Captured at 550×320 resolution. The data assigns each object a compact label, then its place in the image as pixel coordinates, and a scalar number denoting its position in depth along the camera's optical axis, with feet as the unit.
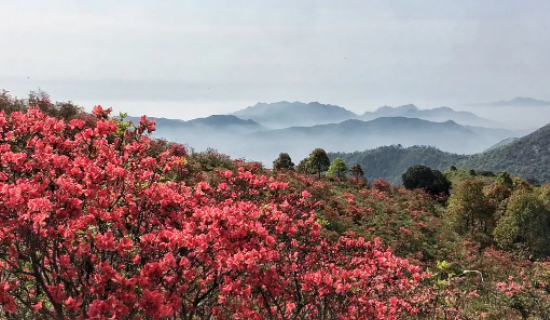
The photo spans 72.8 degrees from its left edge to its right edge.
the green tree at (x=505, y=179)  120.18
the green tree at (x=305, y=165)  147.92
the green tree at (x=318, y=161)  146.82
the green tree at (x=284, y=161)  156.23
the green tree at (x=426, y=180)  164.86
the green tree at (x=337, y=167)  146.10
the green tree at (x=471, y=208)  77.41
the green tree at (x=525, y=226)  71.15
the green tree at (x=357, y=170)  131.64
